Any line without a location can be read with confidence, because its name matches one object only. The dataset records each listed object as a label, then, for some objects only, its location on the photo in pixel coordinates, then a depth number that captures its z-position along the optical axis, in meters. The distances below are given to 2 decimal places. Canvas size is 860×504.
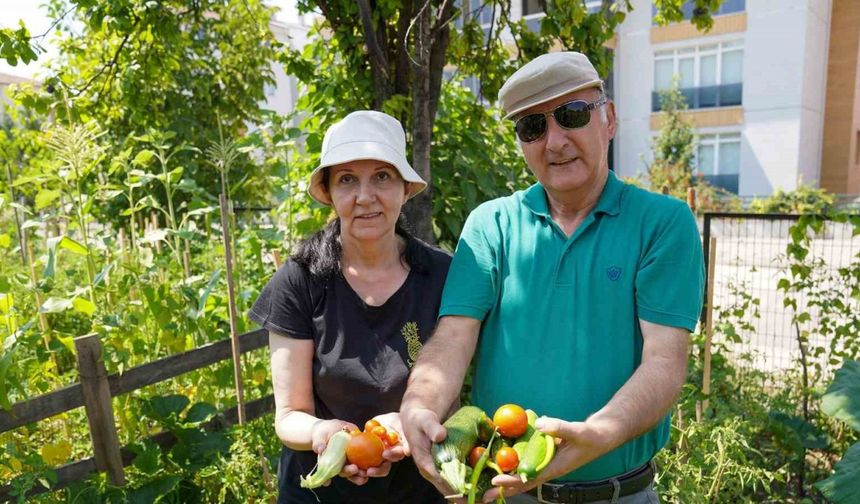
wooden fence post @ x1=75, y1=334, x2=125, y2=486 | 2.85
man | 1.58
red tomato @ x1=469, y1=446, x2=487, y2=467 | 1.54
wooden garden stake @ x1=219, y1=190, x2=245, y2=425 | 3.02
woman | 1.94
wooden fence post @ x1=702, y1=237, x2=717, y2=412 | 3.56
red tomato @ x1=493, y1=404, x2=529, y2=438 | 1.53
